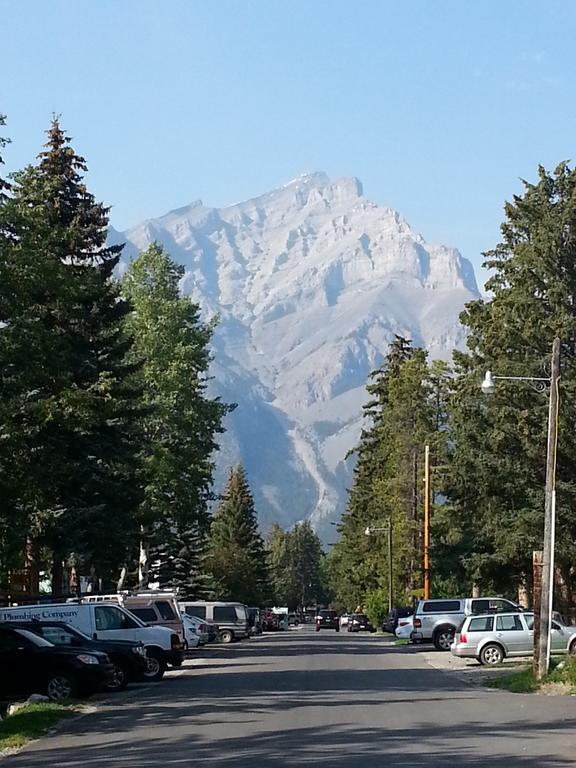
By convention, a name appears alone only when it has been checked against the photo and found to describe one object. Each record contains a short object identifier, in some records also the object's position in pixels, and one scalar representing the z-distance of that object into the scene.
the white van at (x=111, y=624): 28.96
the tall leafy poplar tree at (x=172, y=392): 52.38
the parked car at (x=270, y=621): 100.65
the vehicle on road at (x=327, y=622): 120.04
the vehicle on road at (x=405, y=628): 53.38
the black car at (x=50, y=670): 23.88
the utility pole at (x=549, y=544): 26.56
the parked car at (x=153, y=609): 35.28
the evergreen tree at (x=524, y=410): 48.25
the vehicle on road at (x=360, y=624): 95.34
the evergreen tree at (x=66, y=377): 26.80
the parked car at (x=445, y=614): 45.38
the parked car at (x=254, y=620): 73.66
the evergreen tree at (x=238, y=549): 111.69
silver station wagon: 35.25
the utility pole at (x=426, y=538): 58.34
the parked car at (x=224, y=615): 62.66
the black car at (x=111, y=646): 25.84
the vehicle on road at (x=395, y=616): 65.84
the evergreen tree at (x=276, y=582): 183.69
